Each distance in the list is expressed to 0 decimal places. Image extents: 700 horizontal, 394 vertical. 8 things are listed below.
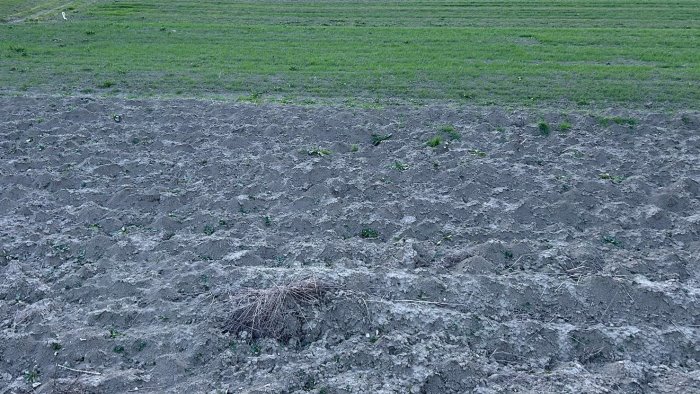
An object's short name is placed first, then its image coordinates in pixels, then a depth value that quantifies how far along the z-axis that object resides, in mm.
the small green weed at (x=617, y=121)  11031
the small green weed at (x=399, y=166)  9633
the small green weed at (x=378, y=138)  10547
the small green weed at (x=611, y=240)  7735
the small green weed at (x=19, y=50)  16309
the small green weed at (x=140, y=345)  6243
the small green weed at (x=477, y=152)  9977
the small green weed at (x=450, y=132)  10641
